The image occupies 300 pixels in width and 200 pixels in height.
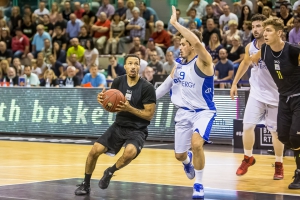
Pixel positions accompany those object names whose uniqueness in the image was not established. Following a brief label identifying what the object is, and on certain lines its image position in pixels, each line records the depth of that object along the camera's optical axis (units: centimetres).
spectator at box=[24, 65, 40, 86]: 1828
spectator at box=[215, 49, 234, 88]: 1627
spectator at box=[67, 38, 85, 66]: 2009
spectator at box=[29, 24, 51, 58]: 2153
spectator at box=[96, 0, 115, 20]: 2150
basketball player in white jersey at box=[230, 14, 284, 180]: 945
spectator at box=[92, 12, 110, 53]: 2091
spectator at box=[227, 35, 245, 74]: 1723
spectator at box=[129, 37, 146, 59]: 1880
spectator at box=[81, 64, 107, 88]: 1656
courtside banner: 1412
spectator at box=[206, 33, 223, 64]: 1736
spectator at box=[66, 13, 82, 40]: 2148
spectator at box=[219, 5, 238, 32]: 1861
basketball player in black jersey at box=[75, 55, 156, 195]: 785
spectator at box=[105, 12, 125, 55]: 2050
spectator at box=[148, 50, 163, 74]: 1743
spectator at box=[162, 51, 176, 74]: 1707
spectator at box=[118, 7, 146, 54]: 2012
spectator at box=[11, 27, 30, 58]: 2186
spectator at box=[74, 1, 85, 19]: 2219
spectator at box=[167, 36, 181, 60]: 1809
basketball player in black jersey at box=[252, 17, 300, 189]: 844
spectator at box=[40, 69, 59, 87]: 1794
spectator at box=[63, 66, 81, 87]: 1733
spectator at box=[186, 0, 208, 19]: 1980
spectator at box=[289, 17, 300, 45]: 1627
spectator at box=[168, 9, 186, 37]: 1908
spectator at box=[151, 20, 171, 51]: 1944
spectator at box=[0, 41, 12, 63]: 2130
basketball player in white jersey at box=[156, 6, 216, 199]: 774
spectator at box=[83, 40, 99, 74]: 1944
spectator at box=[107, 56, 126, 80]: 1768
